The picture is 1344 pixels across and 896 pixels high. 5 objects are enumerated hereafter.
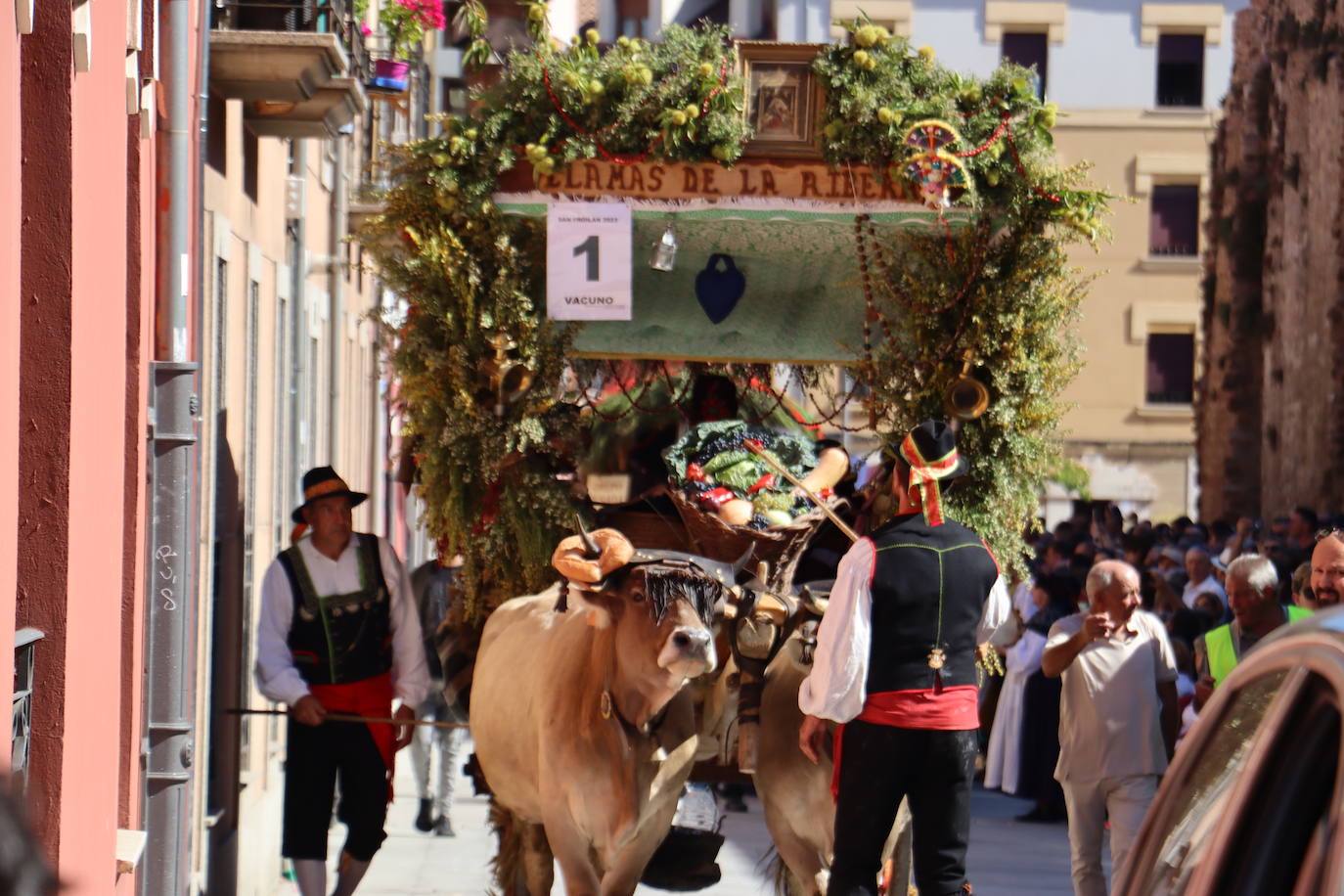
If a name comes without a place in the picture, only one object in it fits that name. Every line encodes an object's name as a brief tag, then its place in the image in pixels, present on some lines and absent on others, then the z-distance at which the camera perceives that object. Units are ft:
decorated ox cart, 59.06
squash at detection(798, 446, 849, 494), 59.43
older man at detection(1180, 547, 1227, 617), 93.30
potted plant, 91.66
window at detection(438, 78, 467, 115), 227.81
